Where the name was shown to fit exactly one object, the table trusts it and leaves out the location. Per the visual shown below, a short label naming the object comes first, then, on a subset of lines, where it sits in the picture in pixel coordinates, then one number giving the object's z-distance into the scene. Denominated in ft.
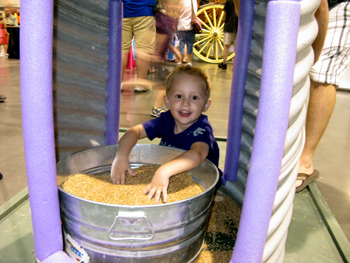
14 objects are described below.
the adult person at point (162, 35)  6.40
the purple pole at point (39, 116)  2.14
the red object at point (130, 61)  16.94
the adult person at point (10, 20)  22.84
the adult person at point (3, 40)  21.98
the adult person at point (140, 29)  7.98
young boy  3.56
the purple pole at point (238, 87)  3.97
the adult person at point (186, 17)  9.13
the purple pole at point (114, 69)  4.16
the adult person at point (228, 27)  18.27
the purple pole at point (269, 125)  1.95
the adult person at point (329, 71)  4.52
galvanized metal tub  2.42
